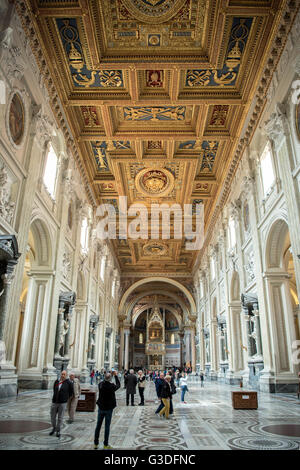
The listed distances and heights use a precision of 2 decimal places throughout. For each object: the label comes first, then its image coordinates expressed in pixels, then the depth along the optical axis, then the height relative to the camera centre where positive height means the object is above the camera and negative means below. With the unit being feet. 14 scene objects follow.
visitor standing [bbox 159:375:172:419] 23.47 -2.09
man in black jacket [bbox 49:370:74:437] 16.47 -1.68
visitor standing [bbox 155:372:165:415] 25.27 -1.99
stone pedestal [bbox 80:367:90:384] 55.61 -1.94
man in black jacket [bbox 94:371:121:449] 14.26 -1.65
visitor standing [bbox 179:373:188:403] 33.30 -1.85
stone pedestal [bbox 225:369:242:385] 56.25 -1.94
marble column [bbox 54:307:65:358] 42.83 +3.89
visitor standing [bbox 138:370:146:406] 32.55 -1.79
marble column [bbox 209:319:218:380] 78.08 +3.05
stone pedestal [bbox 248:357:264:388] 42.39 -0.49
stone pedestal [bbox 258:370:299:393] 37.19 -1.78
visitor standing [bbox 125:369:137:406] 31.78 -1.82
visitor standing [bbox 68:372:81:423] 20.34 -2.08
